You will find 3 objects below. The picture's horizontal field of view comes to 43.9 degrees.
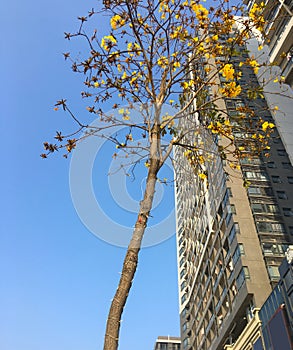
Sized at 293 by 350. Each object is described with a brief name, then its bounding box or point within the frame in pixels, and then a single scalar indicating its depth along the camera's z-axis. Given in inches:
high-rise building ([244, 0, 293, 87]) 937.7
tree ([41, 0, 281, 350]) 203.0
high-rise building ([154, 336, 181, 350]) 3750.0
